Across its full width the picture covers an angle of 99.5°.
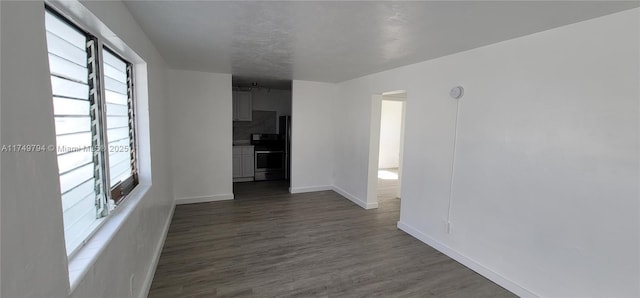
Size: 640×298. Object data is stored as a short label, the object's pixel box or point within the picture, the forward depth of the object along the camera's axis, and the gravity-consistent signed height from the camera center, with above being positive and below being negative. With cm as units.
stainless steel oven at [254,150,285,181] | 621 -95
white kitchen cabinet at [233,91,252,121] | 630 +39
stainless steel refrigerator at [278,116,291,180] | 609 -33
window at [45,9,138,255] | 120 -4
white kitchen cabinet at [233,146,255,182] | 609 -92
